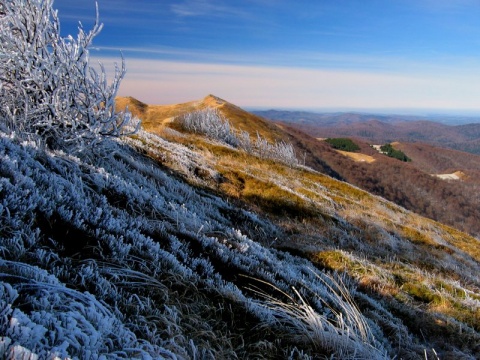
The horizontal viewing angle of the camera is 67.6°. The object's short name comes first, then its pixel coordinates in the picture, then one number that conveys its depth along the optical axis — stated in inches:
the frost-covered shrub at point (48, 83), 313.6
